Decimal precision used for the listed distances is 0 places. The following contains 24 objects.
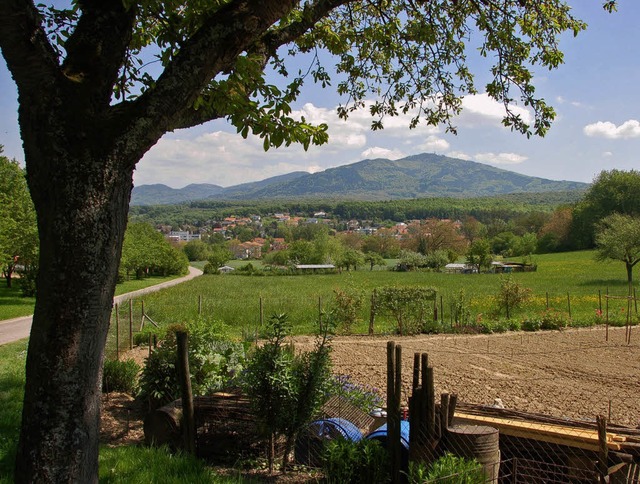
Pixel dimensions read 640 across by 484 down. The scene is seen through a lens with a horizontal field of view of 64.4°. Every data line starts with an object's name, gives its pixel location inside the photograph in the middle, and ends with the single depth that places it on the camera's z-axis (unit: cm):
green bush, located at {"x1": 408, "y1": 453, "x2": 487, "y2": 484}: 389
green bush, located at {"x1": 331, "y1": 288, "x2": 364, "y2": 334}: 1842
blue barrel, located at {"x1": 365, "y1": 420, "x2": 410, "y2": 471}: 489
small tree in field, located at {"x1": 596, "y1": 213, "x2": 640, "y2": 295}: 3938
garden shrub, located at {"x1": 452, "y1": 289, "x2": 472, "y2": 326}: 1917
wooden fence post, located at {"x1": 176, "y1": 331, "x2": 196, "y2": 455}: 538
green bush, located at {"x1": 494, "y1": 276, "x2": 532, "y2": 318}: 2147
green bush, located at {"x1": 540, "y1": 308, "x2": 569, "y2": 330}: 1930
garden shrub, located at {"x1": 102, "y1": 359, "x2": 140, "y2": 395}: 880
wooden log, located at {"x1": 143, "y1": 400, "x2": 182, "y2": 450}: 584
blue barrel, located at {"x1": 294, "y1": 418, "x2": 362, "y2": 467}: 550
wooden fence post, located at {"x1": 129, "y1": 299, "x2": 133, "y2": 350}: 1261
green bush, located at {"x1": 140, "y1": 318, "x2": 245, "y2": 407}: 693
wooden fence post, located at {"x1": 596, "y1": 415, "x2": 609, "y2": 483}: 396
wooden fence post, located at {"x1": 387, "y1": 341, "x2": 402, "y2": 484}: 450
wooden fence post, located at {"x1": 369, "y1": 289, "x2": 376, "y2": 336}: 1838
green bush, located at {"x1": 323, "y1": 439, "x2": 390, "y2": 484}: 457
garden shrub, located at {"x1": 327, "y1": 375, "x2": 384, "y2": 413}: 719
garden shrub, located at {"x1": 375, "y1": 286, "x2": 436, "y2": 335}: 1828
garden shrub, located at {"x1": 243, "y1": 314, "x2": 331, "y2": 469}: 513
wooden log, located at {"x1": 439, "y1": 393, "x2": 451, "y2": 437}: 448
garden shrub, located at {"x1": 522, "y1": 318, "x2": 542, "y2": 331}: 1919
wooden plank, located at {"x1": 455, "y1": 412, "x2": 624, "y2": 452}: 457
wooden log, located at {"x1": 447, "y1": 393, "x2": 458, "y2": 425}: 458
